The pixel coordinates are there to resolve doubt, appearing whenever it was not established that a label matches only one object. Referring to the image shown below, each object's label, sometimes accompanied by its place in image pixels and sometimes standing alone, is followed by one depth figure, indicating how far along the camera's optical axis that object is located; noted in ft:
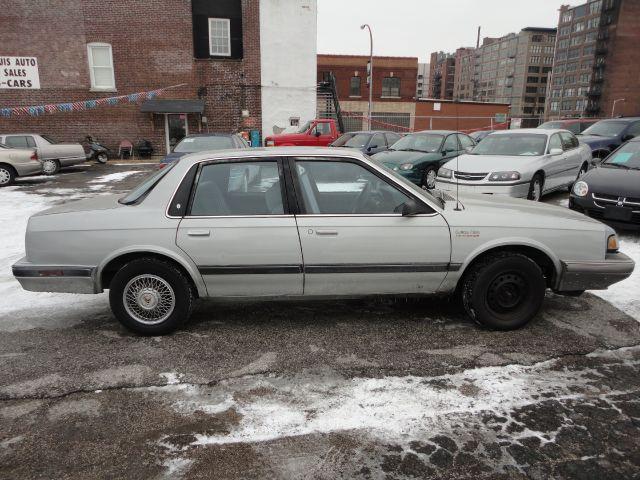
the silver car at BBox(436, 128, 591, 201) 29.19
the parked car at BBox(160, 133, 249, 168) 37.47
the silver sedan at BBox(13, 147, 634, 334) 12.89
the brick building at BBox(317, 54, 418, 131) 148.25
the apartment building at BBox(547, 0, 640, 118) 286.87
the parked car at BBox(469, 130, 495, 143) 78.61
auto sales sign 67.31
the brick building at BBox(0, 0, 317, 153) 67.51
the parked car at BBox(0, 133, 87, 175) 50.55
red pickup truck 55.16
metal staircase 87.65
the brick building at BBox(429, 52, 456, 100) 524.11
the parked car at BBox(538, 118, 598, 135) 61.43
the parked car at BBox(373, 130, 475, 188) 37.06
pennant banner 68.49
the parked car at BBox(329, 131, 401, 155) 45.70
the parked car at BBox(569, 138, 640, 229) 21.94
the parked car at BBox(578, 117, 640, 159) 45.75
